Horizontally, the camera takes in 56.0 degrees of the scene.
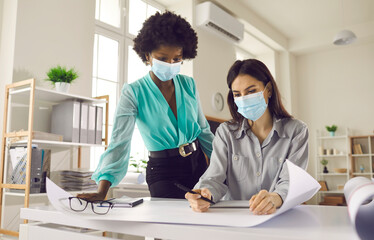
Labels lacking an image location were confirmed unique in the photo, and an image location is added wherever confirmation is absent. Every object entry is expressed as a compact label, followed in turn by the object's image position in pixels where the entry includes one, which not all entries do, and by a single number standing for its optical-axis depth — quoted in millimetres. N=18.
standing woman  1384
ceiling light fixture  4867
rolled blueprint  538
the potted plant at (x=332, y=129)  6340
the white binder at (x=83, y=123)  2588
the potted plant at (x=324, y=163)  6379
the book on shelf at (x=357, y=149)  6104
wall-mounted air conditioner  4355
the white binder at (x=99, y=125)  2740
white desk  559
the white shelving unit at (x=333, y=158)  6280
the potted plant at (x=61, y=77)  2498
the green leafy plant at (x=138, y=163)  3499
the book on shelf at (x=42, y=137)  2266
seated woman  1166
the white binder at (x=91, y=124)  2668
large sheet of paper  638
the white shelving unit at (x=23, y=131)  2202
